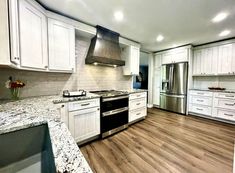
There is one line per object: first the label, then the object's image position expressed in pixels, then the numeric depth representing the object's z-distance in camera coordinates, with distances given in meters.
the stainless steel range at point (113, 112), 2.37
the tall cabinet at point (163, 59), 3.96
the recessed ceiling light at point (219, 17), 2.06
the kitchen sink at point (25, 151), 0.76
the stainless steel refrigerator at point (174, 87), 3.98
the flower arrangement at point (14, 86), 1.63
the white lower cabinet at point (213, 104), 3.16
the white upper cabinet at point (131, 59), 3.42
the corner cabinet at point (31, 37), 1.43
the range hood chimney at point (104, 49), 2.53
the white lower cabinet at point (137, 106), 3.02
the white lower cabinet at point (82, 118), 1.90
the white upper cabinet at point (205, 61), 3.62
